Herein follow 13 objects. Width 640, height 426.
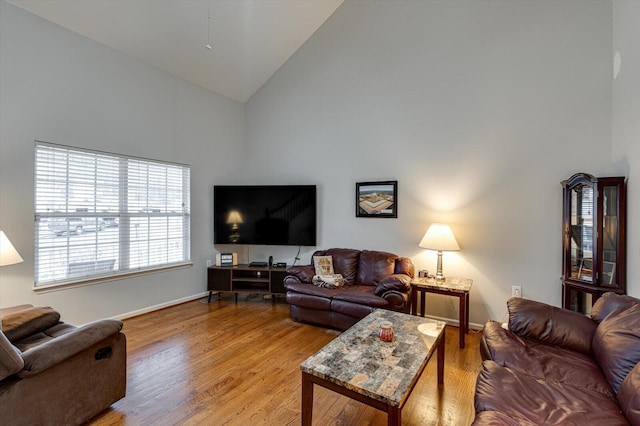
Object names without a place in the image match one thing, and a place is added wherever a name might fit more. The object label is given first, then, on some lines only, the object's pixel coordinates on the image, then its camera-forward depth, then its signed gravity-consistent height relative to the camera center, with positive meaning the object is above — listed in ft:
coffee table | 4.90 -2.96
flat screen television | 15.07 -0.15
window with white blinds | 10.41 -0.16
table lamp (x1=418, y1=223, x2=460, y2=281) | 11.09 -1.07
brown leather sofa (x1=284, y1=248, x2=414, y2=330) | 10.75 -3.10
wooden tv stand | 14.52 -3.42
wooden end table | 10.16 -2.79
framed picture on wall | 13.38 +0.63
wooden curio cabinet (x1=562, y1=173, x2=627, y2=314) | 8.46 -0.78
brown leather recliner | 5.18 -3.17
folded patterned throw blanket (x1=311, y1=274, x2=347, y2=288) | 12.24 -2.90
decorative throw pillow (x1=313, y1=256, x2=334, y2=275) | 13.30 -2.41
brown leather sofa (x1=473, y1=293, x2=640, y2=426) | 4.51 -3.03
